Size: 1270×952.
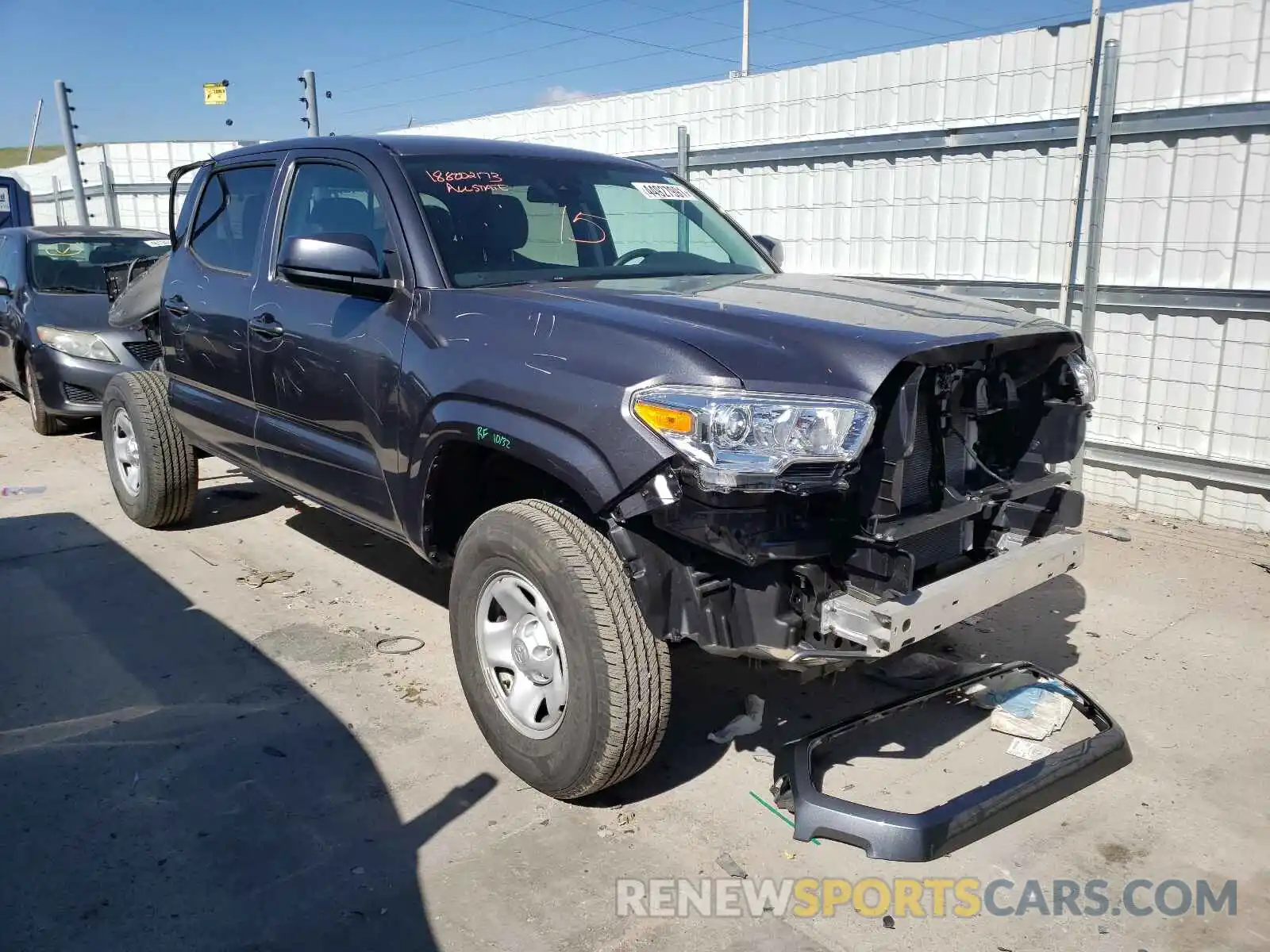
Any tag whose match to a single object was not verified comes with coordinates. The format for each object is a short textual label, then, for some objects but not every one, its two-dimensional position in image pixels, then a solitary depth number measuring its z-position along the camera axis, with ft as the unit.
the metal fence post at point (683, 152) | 26.99
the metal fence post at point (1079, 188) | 19.60
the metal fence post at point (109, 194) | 49.96
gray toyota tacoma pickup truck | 8.62
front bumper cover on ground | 9.36
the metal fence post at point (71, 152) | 46.75
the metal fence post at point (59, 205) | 57.36
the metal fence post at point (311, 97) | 37.76
